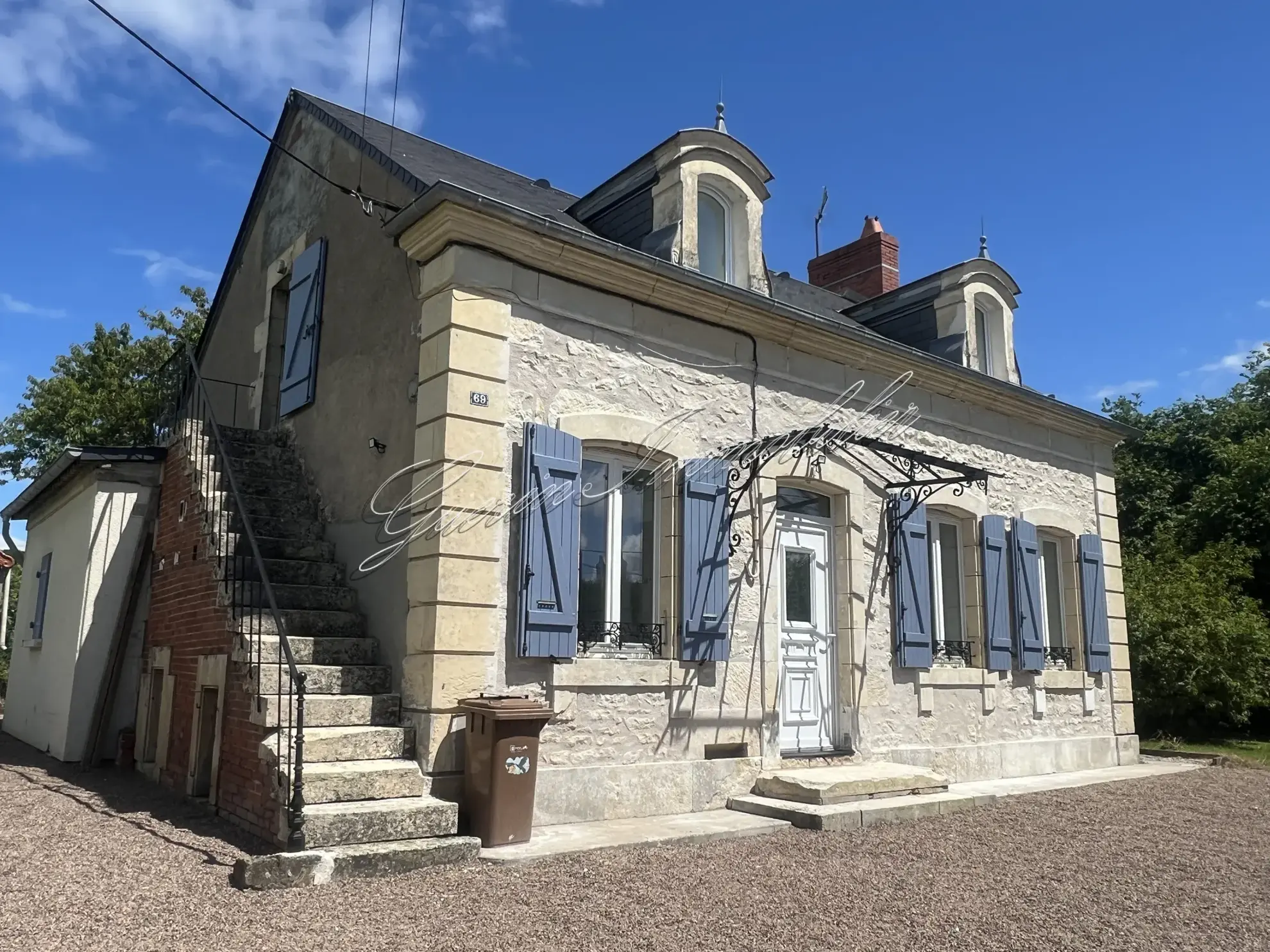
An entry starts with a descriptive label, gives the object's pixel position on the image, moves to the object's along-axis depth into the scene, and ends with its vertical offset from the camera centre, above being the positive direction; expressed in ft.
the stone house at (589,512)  19.29 +3.34
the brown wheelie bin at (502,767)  17.11 -2.10
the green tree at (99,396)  52.85 +13.40
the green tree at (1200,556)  40.32 +5.01
